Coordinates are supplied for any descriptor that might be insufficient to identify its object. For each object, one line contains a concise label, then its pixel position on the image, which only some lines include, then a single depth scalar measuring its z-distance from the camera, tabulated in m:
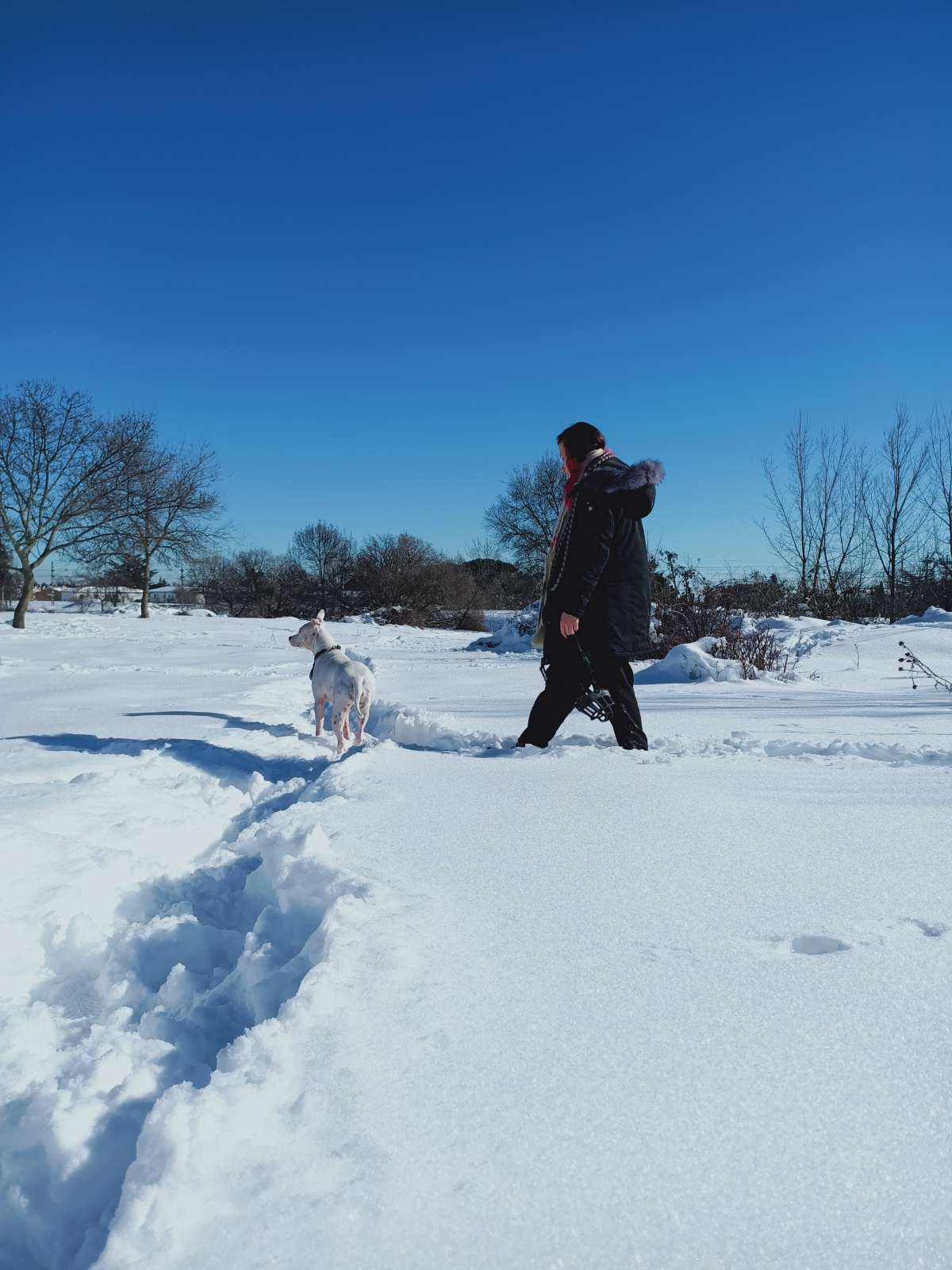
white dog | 4.18
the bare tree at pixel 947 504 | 19.44
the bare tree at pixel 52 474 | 18.23
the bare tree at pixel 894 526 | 19.94
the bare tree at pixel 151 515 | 19.80
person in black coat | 3.36
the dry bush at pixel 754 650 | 7.94
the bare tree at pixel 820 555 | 19.98
